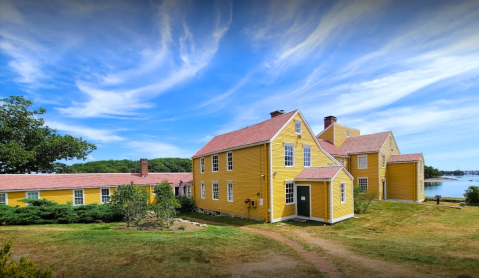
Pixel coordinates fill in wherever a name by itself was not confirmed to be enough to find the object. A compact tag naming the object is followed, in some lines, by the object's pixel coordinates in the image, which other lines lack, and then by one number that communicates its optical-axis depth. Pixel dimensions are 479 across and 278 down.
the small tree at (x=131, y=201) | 15.27
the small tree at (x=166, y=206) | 15.74
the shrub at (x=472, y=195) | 25.08
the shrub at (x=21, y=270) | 4.16
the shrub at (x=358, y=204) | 20.16
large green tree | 27.88
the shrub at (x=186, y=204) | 25.50
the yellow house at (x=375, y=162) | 27.08
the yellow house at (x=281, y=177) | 17.00
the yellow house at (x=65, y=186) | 21.28
